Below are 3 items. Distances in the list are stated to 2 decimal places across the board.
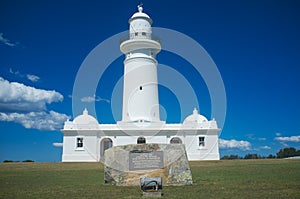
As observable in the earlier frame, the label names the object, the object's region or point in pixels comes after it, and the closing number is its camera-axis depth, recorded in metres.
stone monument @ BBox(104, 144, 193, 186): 11.62
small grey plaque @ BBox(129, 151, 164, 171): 11.84
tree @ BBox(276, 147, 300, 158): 38.07
